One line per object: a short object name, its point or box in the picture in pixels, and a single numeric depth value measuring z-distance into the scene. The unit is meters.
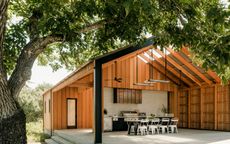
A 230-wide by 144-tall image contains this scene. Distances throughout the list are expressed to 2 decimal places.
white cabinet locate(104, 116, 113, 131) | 11.57
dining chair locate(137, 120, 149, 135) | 9.82
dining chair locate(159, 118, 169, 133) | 10.59
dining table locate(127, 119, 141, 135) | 9.79
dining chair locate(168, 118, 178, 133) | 10.83
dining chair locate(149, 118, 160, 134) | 10.26
